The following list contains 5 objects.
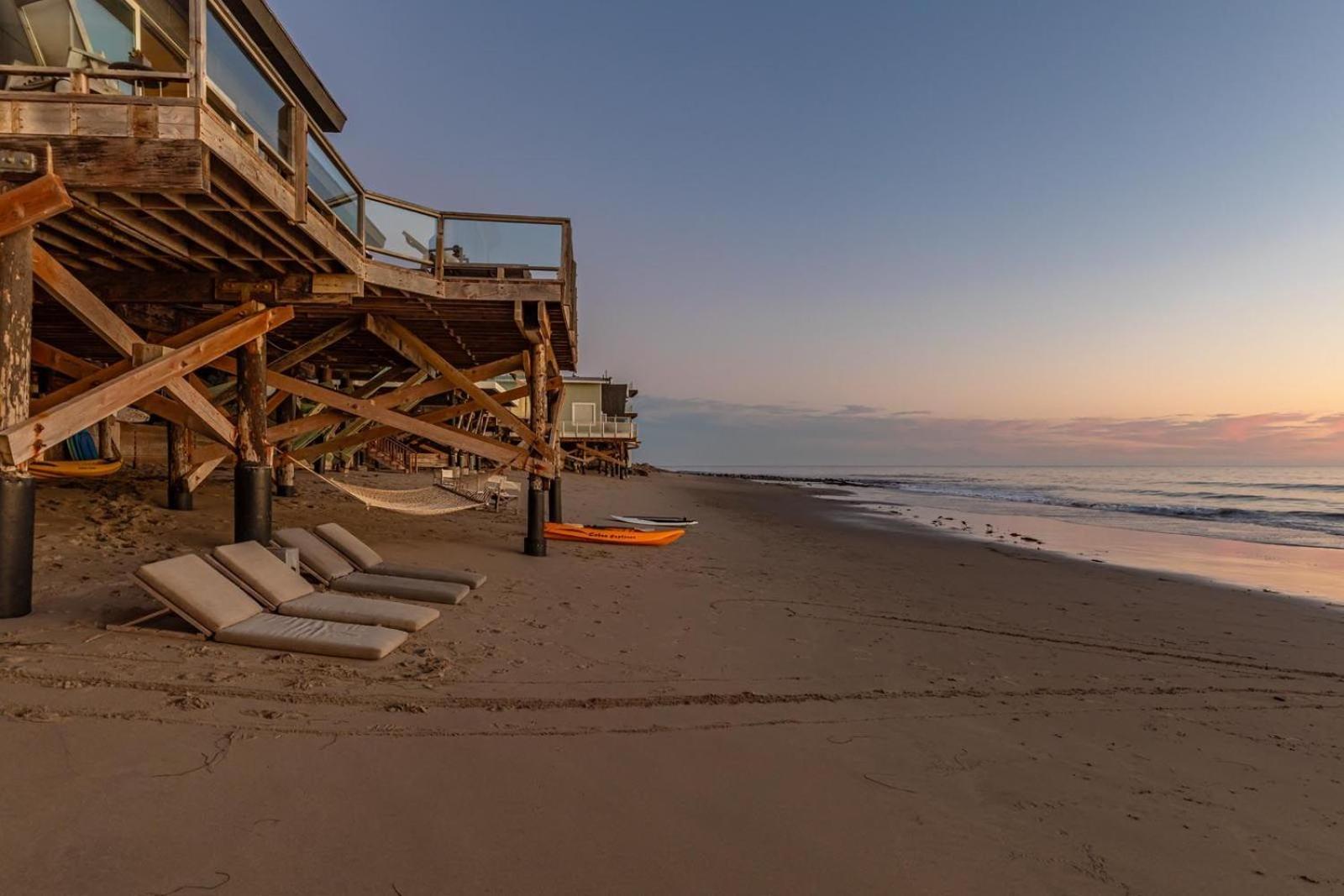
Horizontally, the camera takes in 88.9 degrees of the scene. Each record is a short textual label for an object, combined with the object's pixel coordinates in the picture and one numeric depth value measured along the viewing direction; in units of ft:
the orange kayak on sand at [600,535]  37.50
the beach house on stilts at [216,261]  16.58
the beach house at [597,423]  129.39
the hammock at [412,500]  32.07
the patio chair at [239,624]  15.67
